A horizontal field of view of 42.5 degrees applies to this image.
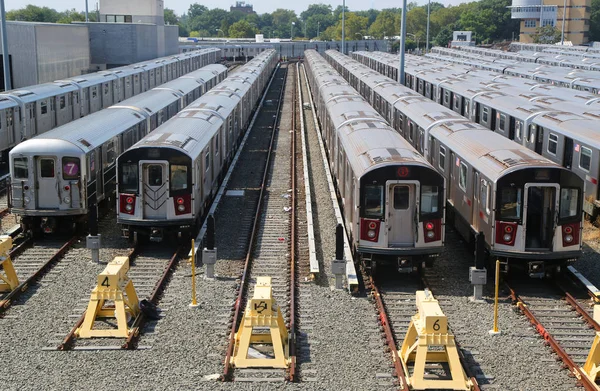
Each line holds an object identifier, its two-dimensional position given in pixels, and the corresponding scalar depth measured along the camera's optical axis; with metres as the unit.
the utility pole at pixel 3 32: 27.03
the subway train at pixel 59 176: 17.52
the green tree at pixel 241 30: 158.62
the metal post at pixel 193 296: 13.50
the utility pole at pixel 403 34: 28.44
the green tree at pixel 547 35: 116.88
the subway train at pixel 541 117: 18.75
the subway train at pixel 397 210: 14.40
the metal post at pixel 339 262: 14.27
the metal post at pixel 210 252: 14.99
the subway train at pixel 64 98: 26.06
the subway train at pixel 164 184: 16.69
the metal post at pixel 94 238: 15.97
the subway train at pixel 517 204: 14.07
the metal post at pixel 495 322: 12.33
